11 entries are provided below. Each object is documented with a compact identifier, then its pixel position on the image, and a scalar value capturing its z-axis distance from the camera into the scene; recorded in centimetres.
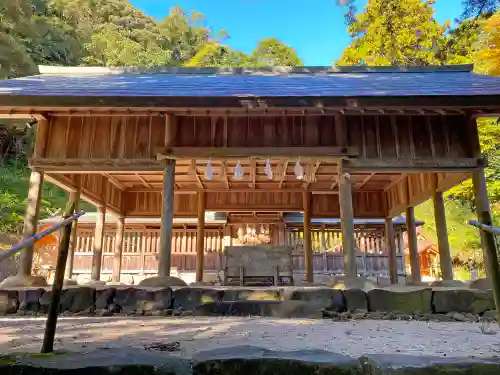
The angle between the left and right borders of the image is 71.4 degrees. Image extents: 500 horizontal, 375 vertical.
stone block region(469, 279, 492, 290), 618
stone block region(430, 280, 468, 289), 709
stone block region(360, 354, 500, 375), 192
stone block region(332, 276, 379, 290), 629
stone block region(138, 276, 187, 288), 638
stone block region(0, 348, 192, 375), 192
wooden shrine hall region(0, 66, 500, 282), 669
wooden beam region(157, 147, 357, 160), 744
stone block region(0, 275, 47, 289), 643
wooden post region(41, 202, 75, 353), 254
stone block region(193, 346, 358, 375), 199
